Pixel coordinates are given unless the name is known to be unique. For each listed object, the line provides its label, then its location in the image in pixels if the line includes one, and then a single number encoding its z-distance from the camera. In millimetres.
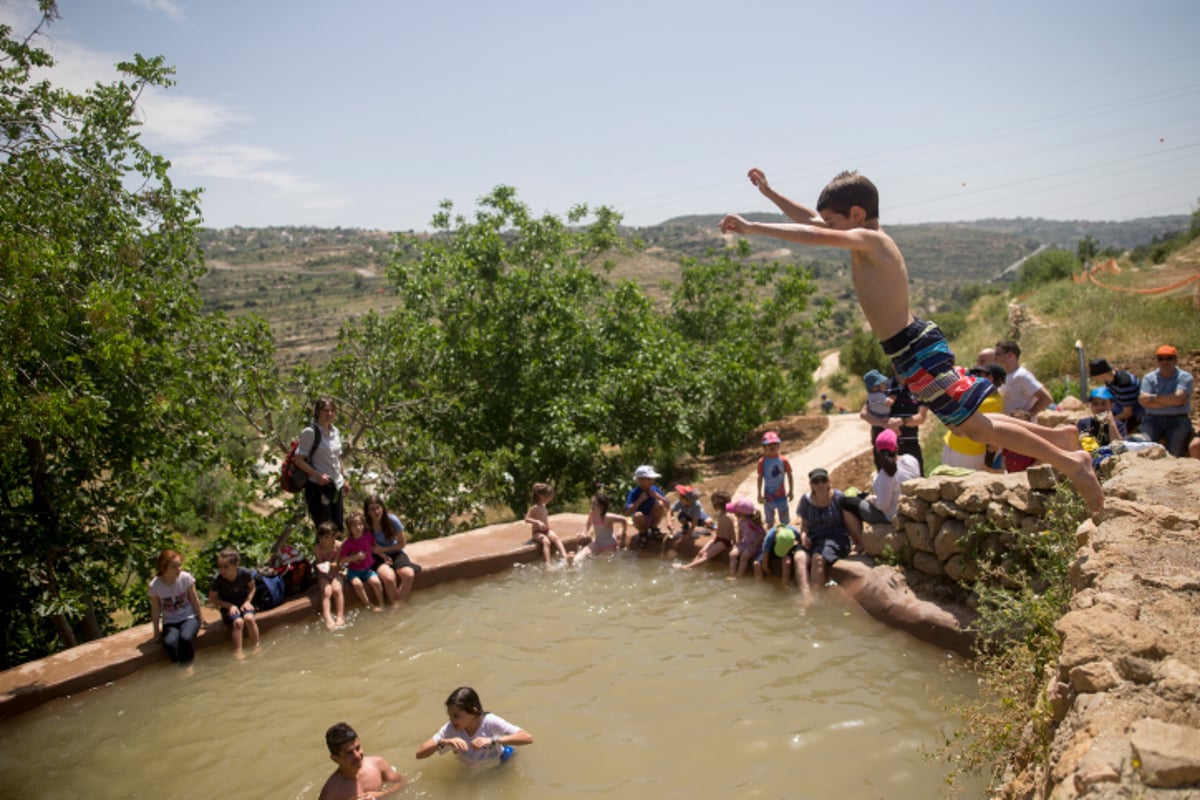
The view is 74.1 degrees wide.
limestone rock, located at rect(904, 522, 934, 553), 6828
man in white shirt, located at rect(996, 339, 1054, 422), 7695
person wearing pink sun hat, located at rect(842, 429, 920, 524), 7457
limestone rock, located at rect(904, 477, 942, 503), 6691
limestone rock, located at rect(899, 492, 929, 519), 6867
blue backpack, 7492
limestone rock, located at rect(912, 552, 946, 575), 6742
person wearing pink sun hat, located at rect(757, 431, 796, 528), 8695
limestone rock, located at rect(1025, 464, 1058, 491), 5773
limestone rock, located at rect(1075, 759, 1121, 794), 2156
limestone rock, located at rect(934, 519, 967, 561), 6438
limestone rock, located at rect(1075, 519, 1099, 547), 4407
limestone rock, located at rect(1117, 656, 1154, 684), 2627
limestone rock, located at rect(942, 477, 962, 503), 6504
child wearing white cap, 9133
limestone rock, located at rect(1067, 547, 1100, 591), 3561
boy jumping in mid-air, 4336
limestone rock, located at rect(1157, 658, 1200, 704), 2436
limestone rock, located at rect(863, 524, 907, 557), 7176
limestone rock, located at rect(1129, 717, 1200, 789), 2072
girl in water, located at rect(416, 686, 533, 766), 4867
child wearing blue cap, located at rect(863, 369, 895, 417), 8180
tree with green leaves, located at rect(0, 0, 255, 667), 6758
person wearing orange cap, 7754
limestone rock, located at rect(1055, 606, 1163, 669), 2762
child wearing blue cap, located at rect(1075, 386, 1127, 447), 7746
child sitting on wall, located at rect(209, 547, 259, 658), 7164
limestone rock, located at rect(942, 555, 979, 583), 6344
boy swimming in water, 4566
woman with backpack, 7887
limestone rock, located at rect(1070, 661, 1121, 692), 2660
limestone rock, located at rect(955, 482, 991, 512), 6289
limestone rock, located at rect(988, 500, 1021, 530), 6055
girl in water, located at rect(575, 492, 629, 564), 9211
